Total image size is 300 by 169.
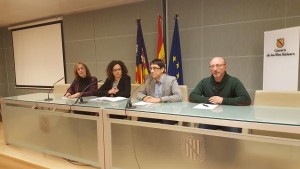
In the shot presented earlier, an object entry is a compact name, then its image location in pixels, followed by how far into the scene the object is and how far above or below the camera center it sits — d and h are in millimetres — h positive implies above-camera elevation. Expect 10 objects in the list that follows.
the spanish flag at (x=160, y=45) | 3680 +354
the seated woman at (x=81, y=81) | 3203 -184
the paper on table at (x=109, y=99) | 2485 -344
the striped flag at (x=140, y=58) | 3916 +157
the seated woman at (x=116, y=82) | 2883 -194
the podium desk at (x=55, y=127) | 2248 -652
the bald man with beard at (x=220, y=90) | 2121 -244
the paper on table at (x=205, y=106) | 1915 -341
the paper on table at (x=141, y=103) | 2182 -350
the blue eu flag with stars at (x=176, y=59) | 3631 +120
